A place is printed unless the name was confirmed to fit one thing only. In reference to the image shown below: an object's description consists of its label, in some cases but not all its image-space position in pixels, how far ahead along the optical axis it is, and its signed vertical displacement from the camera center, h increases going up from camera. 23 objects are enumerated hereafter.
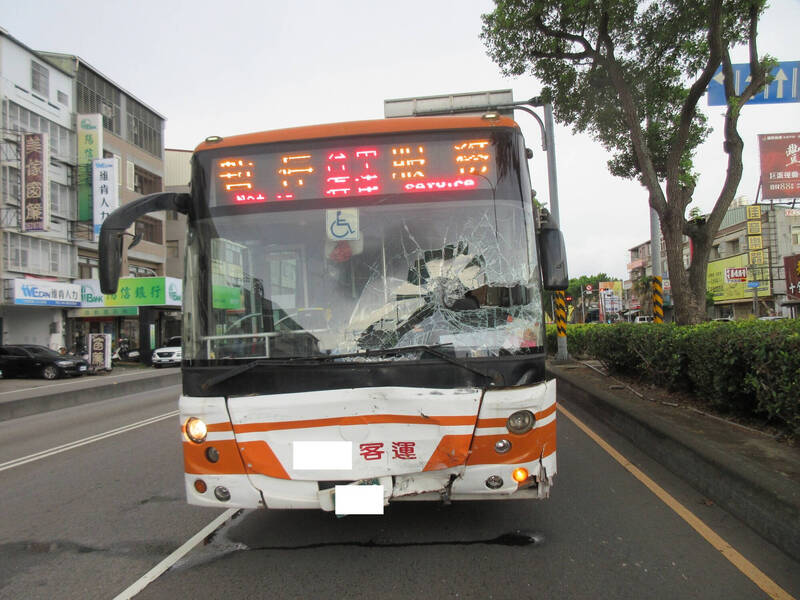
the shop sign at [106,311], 30.88 +1.08
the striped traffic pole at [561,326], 16.72 -0.28
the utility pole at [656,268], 14.23 +1.23
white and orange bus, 3.29 +0.06
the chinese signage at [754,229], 36.66 +5.38
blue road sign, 9.37 +3.80
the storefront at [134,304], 30.34 +1.44
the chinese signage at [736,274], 35.69 +2.37
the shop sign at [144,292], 30.59 +2.06
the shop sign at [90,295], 30.05 +1.96
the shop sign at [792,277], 33.19 +1.95
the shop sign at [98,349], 24.97 -0.80
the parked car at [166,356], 29.33 -1.41
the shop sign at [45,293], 25.55 +1.93
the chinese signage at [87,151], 30.03 +9.71
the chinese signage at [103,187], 29.03 +7.46
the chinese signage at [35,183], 24.75 +6.65
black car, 22.44 -1.17
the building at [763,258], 36.75 +3.62
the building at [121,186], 30.38 +8.56
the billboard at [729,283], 38.31 +2.16
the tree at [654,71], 9.61 +4.79
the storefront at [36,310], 25.55 +1.19
